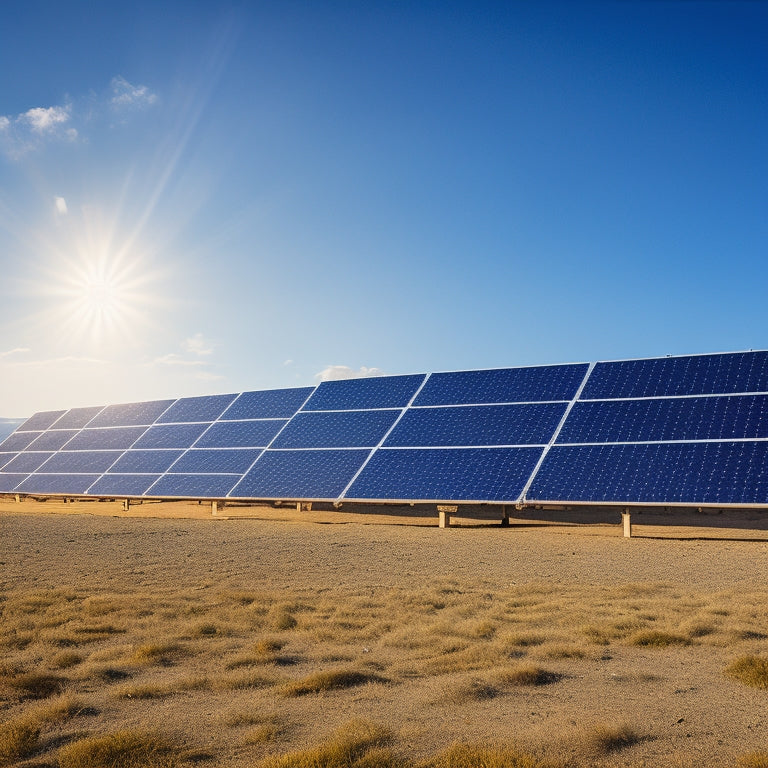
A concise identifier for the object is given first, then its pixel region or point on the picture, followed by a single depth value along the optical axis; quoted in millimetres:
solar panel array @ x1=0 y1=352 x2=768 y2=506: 21750
